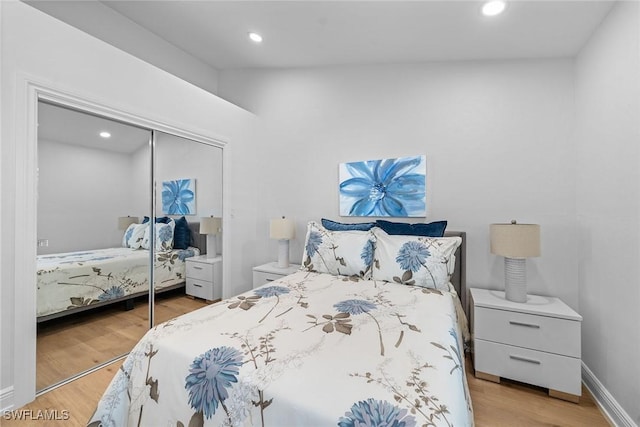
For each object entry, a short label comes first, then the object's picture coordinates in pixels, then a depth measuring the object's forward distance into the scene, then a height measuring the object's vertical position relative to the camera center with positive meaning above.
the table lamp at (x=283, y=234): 2.95 -0.24
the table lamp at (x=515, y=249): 1.91 -0.25
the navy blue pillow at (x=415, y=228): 2.29 -0.14
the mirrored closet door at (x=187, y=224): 2.43 -0.11
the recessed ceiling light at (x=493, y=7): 1.79 +1.38
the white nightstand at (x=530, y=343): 1.73 -0.87
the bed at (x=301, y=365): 0.84 -0.56
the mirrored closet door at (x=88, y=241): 1.76 -0.21
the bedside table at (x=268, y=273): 2.84 -0.64
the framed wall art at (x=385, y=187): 2.60 +0.25
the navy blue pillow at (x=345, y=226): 2.53 -0.13
